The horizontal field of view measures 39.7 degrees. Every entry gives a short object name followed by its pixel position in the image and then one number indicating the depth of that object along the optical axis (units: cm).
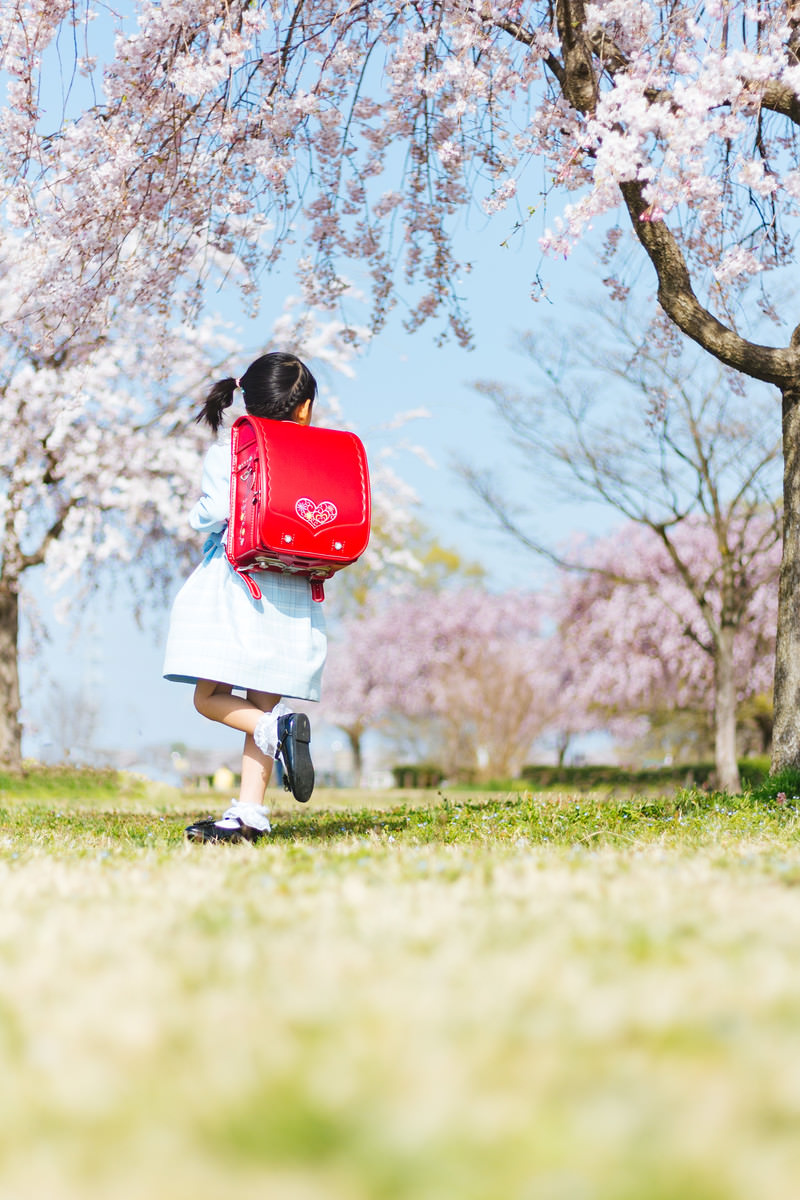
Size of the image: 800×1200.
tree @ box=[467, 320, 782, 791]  1703
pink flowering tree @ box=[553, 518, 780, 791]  2373
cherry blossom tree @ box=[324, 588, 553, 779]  2561
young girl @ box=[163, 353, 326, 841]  508
